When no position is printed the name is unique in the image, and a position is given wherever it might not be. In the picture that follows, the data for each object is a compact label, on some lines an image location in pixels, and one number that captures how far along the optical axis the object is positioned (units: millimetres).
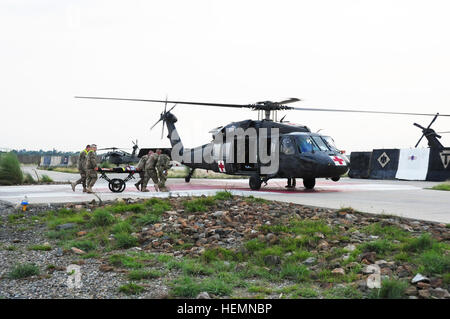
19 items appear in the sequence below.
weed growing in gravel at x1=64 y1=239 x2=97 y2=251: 8070
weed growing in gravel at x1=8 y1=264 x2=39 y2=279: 6367
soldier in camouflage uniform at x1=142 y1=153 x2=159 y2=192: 15842
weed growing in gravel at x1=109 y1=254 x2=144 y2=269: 6805
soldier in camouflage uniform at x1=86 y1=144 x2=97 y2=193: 14938
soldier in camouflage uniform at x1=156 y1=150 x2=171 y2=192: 16031
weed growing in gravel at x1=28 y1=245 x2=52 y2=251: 8055
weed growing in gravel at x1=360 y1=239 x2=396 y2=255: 6809
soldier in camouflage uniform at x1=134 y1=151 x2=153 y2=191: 16078
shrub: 21438
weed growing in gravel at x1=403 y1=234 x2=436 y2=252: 6711
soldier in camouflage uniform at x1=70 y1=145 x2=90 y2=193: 15703
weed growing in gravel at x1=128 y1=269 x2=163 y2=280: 6184
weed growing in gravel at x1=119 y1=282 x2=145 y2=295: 5598
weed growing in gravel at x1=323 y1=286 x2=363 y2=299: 5262
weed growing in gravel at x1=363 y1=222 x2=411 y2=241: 7532
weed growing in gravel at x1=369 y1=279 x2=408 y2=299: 5090
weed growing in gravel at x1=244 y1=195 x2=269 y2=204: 11795
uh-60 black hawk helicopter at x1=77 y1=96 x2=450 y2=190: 15750
